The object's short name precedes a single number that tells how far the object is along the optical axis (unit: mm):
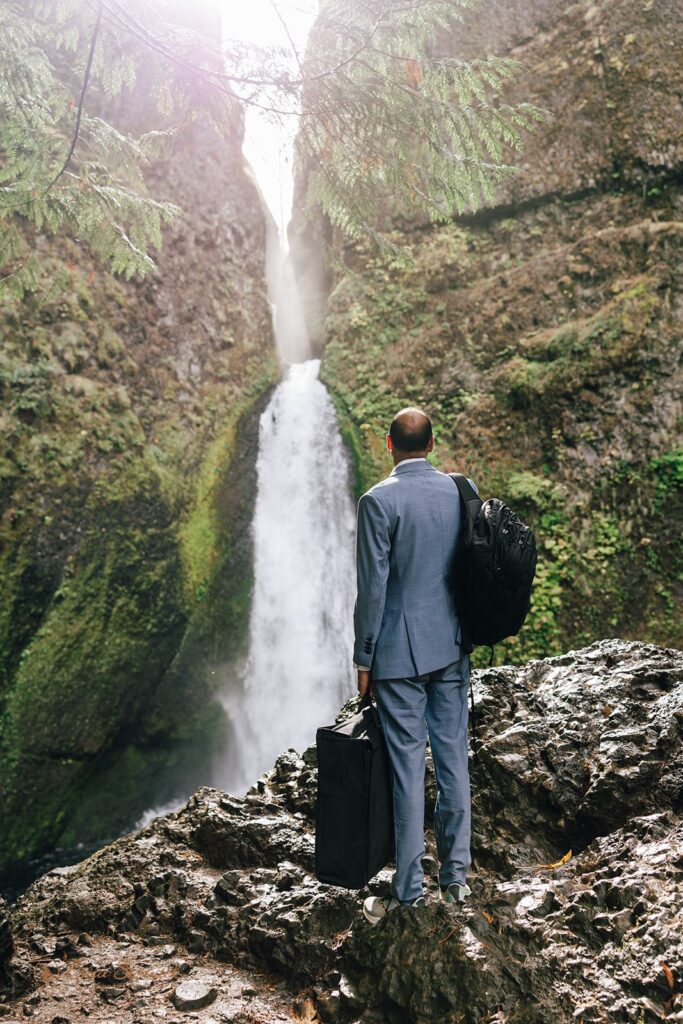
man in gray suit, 2414
